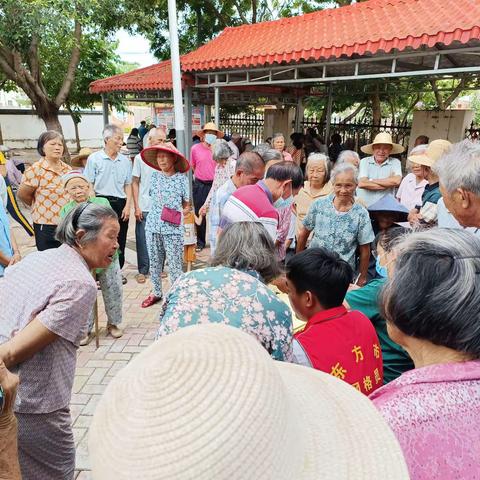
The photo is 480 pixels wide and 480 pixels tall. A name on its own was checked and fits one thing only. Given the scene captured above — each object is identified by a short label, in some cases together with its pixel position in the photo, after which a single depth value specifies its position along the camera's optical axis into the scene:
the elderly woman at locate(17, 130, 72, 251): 3.70
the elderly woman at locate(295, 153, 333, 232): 3.82
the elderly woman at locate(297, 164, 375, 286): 3.05
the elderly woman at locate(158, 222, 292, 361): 1.48
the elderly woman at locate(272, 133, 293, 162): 6.09
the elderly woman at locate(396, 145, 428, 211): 4.00
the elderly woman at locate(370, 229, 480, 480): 0.91
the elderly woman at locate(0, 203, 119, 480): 1.61
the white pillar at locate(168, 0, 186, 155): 4.78
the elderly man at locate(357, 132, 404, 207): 4.23
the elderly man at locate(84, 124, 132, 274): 4.43
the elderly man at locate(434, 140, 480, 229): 1.80
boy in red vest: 1.57
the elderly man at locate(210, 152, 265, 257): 3.43
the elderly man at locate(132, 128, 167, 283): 4.72
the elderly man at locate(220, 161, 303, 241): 2.86
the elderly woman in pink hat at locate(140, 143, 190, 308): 3.95
